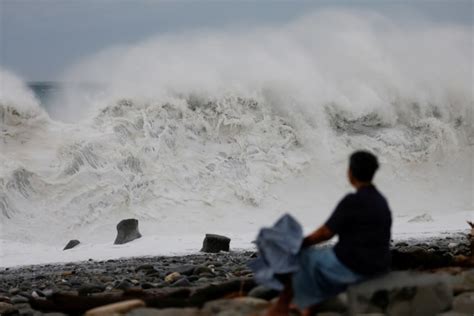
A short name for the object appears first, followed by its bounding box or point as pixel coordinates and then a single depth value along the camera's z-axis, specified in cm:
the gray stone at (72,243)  3347
